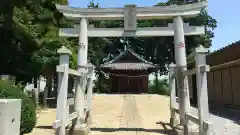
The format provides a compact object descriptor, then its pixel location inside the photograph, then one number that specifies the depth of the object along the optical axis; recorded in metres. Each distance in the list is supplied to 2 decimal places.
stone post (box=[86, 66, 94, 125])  6.70
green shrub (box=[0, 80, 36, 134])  5.19
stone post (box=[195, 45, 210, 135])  4.17
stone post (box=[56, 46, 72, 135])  4.39
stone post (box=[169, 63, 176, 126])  6.67
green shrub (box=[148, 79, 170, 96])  24.91
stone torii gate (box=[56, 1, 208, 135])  6.45
